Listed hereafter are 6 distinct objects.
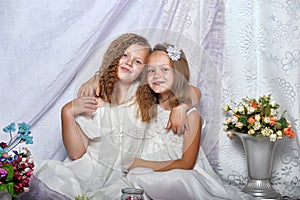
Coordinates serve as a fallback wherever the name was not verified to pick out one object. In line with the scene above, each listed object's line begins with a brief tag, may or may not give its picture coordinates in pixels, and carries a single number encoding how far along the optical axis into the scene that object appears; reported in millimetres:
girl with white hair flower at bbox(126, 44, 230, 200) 2320
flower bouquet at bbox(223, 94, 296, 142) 2352
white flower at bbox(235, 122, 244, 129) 2393
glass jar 1961
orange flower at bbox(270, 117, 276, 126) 2357
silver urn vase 2387
